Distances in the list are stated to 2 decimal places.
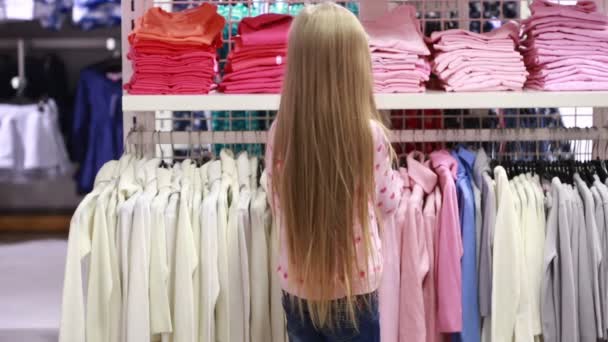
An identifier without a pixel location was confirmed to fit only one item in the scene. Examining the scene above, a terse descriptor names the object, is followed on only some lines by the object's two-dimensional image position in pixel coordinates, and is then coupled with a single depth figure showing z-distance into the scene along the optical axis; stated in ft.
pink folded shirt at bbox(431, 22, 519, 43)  9.92
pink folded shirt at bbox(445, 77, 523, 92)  9.57
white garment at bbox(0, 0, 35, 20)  18.58
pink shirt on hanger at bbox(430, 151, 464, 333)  8.82
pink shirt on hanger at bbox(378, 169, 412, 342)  8.77
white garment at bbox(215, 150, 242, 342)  8.77
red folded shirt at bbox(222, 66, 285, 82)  9.58
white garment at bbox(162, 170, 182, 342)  8.75
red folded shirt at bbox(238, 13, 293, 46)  9.64
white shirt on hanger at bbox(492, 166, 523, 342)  8.84
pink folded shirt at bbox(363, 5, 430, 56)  9.62
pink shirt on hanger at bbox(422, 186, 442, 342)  8.90
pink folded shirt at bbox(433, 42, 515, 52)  9.80
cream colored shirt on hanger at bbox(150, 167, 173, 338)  8.63
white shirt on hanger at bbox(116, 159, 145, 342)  8.59
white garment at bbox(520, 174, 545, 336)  9.07
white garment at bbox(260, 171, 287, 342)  8.86
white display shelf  9.37
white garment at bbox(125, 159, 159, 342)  8.53
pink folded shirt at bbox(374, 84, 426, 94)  9.52
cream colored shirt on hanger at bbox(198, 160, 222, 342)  8.68
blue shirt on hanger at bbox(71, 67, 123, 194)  18.45
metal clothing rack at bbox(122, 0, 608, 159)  9.38
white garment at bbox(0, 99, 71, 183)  19.10
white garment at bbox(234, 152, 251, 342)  8.69
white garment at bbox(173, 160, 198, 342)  8.62
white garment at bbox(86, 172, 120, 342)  8.61
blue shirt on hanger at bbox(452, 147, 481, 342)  8.97
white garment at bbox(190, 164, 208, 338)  8.76
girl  7.14
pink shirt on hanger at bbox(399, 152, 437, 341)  8.78
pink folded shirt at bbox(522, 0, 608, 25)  9.82
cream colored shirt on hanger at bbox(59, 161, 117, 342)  8.52
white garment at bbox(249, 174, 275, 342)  8.77
